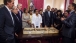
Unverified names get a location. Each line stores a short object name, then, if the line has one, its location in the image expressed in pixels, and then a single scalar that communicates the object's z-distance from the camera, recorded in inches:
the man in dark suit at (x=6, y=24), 32.1
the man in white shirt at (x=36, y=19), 68.4
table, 51.0
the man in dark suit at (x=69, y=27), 45.3
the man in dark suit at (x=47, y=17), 74.7
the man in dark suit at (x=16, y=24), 46.0
